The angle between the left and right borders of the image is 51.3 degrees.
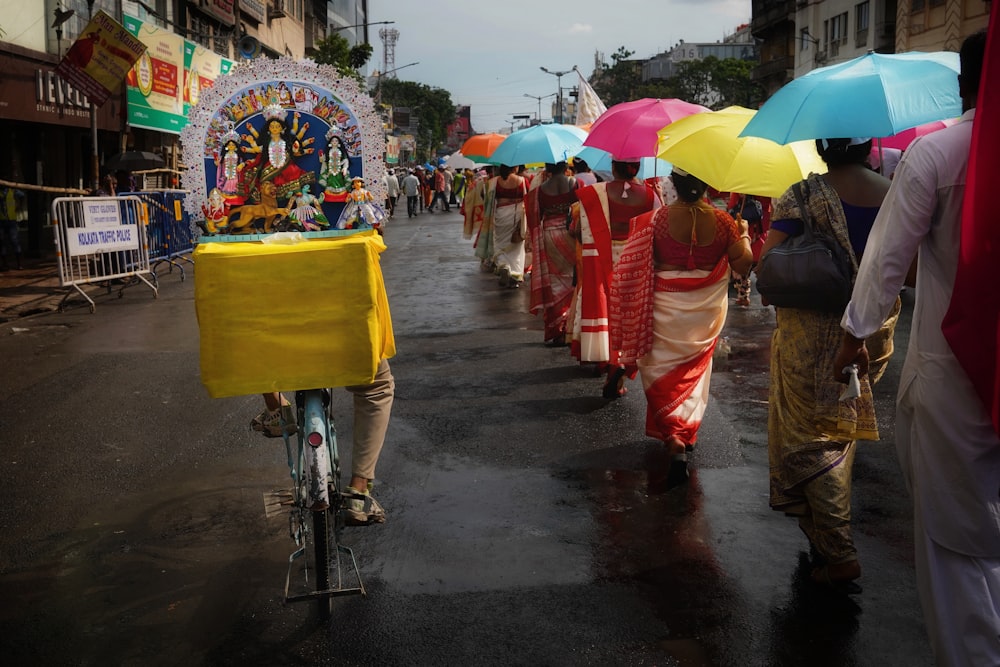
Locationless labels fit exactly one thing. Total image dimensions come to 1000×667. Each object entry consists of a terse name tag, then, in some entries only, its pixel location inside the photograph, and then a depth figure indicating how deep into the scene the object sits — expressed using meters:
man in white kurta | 2.83
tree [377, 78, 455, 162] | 105.94
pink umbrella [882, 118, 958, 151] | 6.73
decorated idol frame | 4.30
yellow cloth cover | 3.79
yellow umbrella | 5.18
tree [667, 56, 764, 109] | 71.44
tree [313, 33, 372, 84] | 43.09
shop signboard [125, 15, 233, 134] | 21.77
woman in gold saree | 4.07
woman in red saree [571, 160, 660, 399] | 7.44
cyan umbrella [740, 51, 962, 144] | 4.17
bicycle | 3.92
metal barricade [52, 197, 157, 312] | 12.85
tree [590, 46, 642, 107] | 87.56
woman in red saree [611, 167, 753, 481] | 5.68
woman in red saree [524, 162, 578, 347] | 9.70
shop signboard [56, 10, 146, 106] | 16.03
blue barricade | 15.81
